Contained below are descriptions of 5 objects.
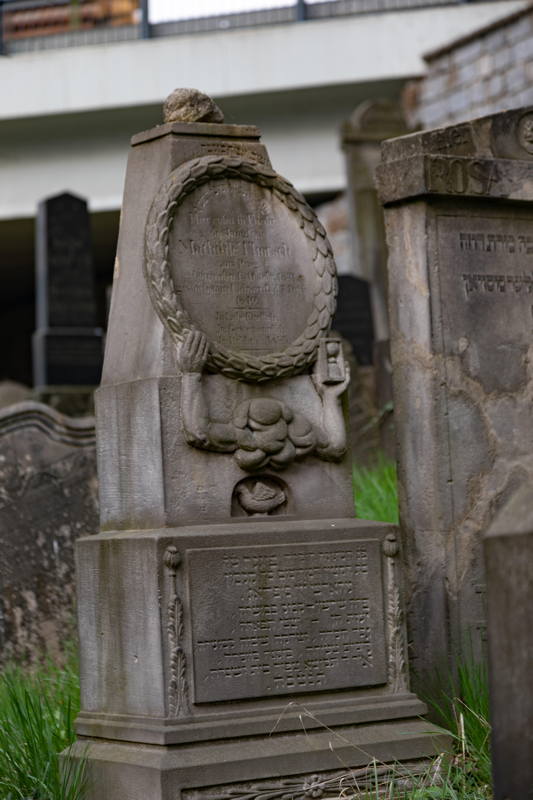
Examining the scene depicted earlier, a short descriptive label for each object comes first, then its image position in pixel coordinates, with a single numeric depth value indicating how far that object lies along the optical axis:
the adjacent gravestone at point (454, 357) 11.31
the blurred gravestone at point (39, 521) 14.05
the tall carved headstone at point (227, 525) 9.78
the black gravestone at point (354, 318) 24.76
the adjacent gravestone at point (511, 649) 6.65
